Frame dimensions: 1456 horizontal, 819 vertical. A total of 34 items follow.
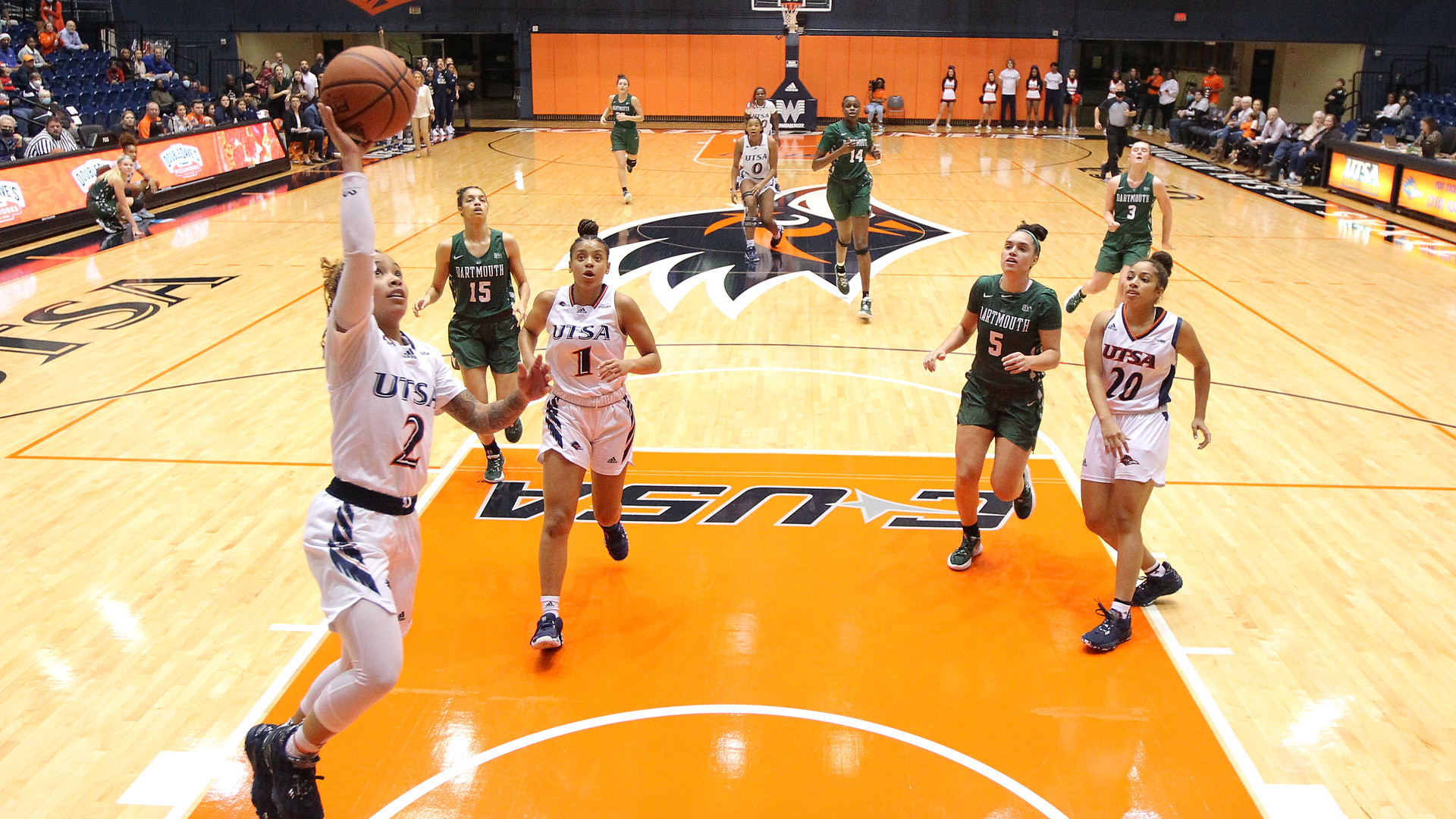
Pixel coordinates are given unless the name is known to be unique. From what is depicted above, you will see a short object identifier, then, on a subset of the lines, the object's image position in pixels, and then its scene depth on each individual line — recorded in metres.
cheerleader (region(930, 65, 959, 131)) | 29.55
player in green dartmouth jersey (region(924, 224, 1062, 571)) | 5.59
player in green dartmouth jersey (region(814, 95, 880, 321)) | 10.49
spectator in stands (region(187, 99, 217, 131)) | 19.86
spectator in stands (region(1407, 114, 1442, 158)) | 17.16
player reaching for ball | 3.60
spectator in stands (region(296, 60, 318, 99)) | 24.22
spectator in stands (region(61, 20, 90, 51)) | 22.89
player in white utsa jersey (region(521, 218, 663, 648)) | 5.10
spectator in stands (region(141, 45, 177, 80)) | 24.18
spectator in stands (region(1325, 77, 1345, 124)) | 22.65
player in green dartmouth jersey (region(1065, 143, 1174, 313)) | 9.84
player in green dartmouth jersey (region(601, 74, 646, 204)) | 17.30
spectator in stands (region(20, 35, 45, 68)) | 20.44
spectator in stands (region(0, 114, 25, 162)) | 16.20
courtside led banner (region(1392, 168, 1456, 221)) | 16.19
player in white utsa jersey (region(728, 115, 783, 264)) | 13.27
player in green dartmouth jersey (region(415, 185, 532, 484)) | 6.91
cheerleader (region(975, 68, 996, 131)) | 29.89
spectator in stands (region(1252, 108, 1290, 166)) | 21.55
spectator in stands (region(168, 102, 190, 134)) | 19.77
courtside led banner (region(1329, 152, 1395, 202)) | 18.03
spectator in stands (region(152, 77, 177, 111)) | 21.72
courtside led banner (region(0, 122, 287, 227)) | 14.48
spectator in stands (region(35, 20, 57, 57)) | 22.25
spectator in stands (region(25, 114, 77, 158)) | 16.17
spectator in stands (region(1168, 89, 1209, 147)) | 27.08
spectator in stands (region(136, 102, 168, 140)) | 18.27
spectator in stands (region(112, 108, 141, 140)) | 17.39
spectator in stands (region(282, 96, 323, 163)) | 22.31
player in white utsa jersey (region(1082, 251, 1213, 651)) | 5.05
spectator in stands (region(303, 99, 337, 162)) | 22.89
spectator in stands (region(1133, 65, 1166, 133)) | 30.14
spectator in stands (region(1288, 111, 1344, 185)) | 20.31
